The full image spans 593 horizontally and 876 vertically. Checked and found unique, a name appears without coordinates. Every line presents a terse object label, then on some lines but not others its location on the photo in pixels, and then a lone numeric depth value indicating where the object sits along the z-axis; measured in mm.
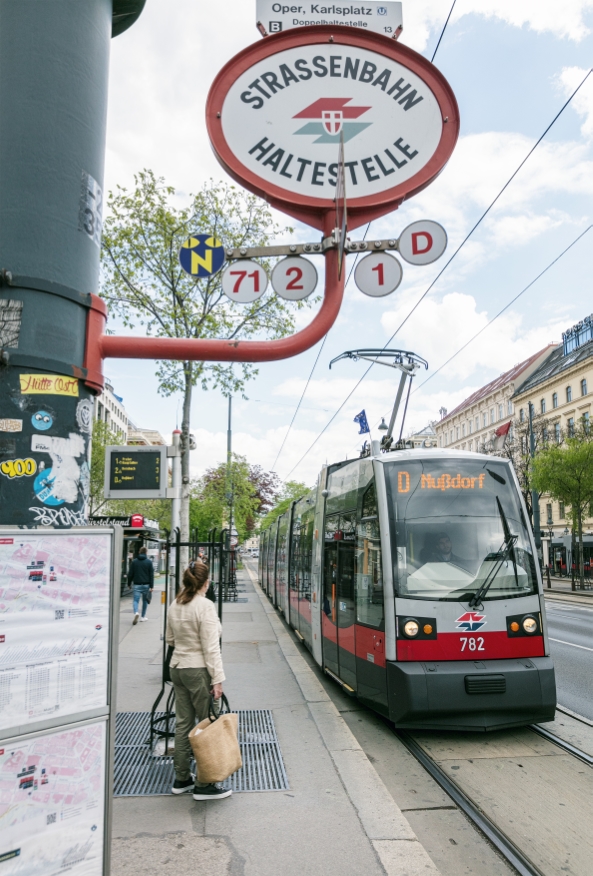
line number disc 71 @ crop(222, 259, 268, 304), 3846
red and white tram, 6781
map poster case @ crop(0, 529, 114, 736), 2805
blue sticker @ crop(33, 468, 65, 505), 2713
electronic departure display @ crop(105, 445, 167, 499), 7641
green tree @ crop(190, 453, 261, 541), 36719
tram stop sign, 3590
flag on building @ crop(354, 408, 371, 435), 16812
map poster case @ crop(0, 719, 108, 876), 2771
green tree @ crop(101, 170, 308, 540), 13477
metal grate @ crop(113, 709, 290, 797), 5323
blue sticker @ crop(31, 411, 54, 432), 2697
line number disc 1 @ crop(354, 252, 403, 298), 3816
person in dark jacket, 16227
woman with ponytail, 5219
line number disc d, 3830
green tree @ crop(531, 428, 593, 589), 34094
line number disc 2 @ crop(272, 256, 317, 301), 3783
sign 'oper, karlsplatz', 3717
